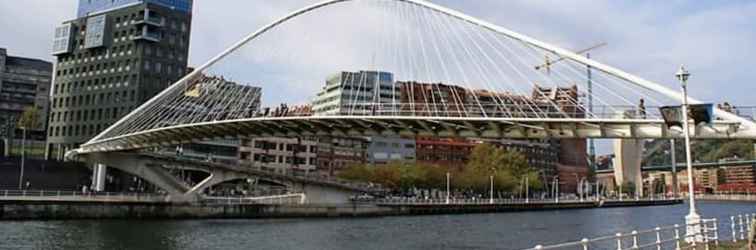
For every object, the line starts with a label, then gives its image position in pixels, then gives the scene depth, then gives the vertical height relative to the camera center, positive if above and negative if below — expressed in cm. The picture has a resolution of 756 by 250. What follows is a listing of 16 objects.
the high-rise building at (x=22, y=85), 12762 +2137
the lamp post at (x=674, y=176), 18140 +869
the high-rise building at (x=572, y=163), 17988 +1172
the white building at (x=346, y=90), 11838 +2060
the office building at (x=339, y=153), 11512 +816
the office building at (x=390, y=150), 12812 +980
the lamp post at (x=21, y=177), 7215 +145
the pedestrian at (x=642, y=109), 3024 +449
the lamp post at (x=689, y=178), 1870 +86
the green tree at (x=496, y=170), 11669 +599
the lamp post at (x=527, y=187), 12317 +288
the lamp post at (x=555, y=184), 15762 +456
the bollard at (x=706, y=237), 1813 -89
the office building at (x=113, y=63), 9588 +1975
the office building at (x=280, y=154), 10350 +700
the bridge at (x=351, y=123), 3097 +493
